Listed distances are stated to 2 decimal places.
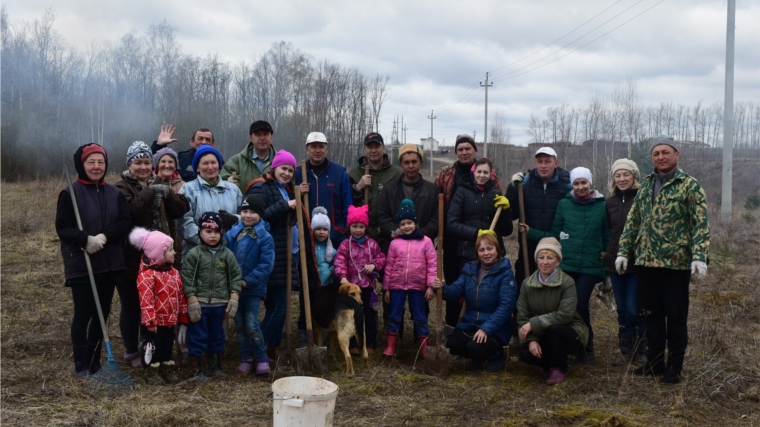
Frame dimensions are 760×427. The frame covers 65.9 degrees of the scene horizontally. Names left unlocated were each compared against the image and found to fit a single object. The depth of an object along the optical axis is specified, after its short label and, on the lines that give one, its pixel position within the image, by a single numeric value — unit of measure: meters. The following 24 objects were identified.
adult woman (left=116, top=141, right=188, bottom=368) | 4.69
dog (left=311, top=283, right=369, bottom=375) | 5.08
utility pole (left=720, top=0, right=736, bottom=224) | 16.66
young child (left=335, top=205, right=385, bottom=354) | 5.34
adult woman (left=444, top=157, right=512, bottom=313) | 5.39
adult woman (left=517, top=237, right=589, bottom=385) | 4.72
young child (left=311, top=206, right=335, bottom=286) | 5.34
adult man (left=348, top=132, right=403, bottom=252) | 5.77
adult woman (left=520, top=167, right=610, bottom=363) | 5.25
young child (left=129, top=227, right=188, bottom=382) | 4.37
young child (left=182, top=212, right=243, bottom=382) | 4.56
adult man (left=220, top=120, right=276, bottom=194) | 5.64
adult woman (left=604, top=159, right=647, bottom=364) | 5.20
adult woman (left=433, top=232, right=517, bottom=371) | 4.97
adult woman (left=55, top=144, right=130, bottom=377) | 4.33
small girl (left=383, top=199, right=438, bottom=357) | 5.26
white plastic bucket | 3.17
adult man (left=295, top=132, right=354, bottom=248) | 5.63
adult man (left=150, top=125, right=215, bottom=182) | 6.07
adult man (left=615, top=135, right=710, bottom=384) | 4.41
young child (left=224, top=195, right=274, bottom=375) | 4.83
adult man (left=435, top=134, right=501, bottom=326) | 5.57
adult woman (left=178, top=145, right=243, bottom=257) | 4.93
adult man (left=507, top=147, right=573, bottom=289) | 5.47
